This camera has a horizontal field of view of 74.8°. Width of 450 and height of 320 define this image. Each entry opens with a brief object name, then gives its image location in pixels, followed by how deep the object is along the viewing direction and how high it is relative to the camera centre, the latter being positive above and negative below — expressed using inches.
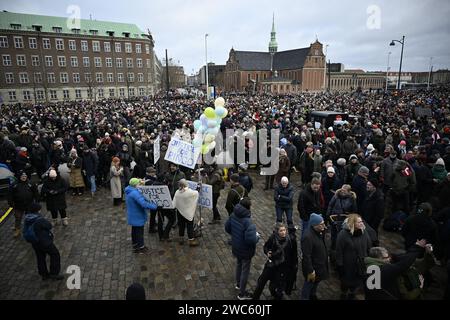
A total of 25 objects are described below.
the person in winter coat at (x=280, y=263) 182.9 -101.1
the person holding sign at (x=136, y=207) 263.4 -94.1
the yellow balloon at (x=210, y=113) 314.0 -13.0
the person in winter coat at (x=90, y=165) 411.8 -87.5
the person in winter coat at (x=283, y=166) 381.7 -83.9
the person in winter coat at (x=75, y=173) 405.1 -99.0
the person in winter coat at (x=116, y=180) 374.0 -99.7
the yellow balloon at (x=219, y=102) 331.0 -1.6
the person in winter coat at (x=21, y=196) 298.4 -93.4
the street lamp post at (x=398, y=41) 1122.3 +215.5
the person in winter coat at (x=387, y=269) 163.8 -93.3
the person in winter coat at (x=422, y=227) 219.1 -94.2
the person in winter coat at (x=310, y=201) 255.4 -86.8
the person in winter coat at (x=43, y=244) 220.5 -104.8
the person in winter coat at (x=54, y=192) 308.8 -92.8
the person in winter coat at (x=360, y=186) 276.6 -81.9
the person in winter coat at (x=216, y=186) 323.9 -93.0
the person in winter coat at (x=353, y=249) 185.0 -93.0
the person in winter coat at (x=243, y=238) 197.9 -91.6
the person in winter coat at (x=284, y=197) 288.7 -94.2
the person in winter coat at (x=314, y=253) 182.5 -94.7
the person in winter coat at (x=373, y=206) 251.9 -89.9
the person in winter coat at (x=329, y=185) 291.3 -83.2
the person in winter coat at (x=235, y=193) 273.1 -84.3
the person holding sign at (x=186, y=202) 268.2 -92.0
